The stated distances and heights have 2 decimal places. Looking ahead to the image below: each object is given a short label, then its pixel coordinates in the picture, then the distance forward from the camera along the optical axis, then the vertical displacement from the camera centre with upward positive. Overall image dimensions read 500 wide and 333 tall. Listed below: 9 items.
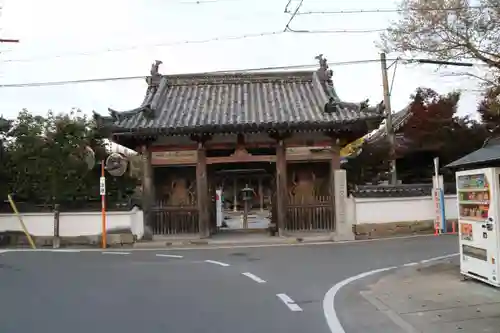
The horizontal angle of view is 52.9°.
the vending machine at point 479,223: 7.95 -0.53
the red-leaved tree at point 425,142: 22.92 +2.36
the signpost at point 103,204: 18.05 -0.07
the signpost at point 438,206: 18.92 -0.51
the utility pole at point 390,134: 22.92 +2.76
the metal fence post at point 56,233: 18.55 -1.12
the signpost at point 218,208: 23.36 -0.43
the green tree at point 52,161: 20.12 +1.72
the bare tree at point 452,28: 11.12 +3.74
